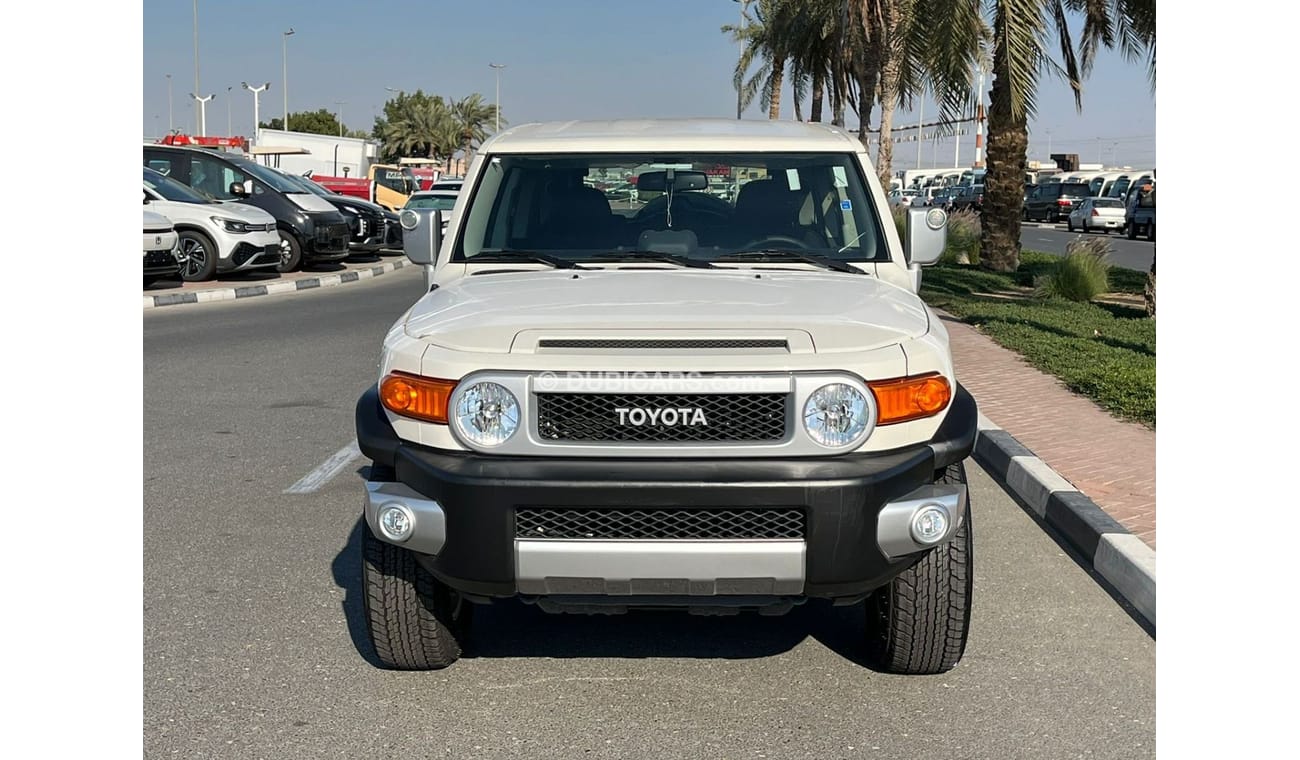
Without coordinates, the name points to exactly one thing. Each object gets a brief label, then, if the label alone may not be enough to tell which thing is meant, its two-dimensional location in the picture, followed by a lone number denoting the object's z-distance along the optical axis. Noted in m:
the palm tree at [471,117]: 107.75
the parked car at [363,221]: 25.77
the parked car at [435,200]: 29.53
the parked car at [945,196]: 64.72
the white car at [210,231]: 19.95
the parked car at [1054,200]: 56.59
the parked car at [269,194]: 22.33
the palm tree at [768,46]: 39.69
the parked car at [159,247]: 18.11
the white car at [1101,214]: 46.91
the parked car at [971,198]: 53.59
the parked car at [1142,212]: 41.34
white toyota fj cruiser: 3.84
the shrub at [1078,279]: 18.06
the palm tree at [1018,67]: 17.08
